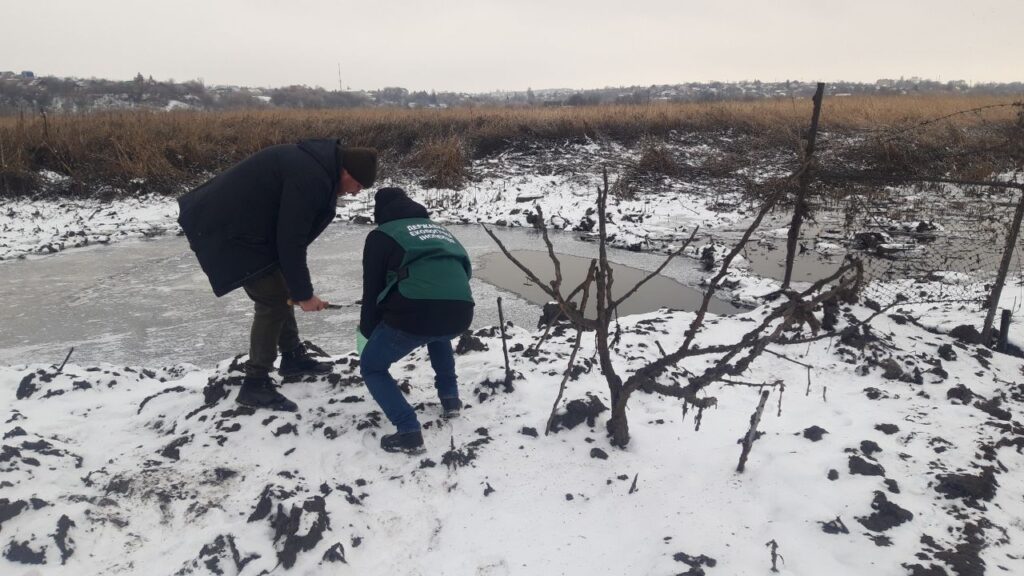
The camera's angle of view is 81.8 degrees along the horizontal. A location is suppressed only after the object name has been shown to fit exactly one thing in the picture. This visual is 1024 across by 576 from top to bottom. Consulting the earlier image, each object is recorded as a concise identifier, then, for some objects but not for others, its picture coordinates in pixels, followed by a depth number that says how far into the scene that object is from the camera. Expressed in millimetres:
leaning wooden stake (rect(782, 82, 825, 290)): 5004
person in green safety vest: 2781
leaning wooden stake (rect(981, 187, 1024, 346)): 3760
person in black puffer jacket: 2992
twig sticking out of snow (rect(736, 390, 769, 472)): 2578
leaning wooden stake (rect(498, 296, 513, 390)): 3502
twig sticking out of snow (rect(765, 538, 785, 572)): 2145
